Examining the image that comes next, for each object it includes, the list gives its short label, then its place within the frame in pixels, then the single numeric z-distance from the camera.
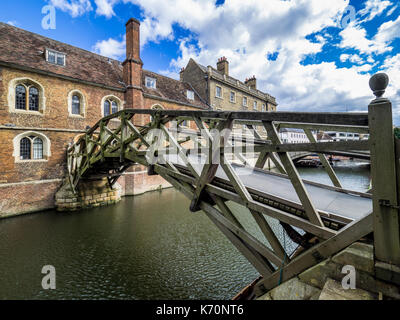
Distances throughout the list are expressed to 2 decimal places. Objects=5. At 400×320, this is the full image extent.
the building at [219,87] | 21.23
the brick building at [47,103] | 9.65
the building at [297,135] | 63.29
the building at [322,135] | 53.03
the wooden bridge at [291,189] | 1.58
